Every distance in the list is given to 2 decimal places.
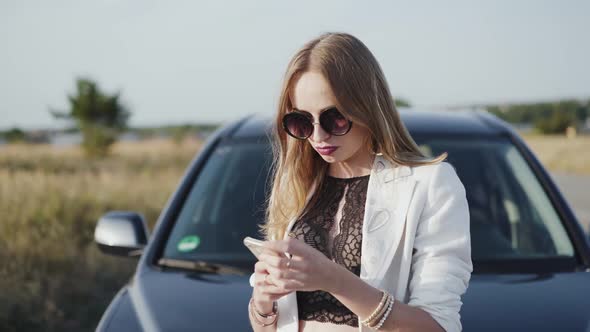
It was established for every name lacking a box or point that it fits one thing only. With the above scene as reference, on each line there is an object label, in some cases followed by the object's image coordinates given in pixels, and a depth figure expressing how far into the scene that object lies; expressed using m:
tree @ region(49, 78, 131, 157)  27.14
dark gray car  2.29
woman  1.45
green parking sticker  2.85
